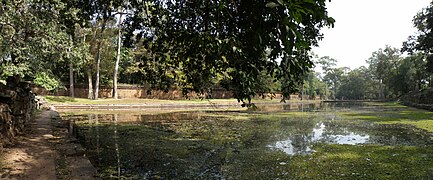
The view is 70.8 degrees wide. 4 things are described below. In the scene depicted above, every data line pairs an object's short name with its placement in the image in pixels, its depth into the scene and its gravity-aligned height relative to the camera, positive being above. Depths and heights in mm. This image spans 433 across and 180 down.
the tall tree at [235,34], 2891 +721
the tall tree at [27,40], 19438 +3740
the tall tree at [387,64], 62906 +5676
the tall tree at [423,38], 27627 +5077
